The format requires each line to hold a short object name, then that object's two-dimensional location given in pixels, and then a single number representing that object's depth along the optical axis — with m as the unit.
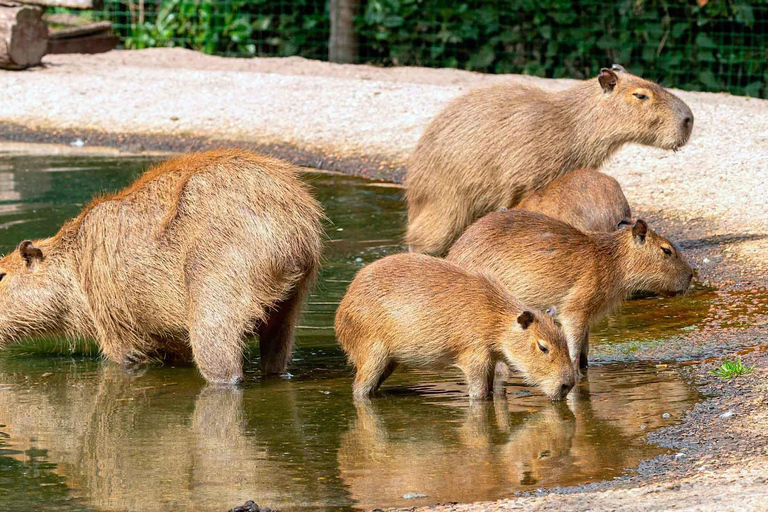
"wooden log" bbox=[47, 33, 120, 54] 29.64
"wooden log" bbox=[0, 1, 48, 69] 25.64
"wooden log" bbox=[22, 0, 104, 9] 26.00
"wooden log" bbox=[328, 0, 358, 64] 29.61
